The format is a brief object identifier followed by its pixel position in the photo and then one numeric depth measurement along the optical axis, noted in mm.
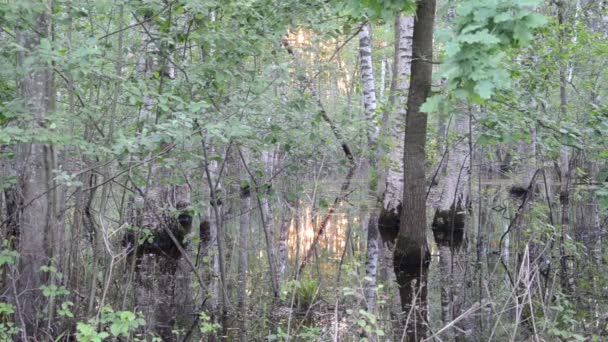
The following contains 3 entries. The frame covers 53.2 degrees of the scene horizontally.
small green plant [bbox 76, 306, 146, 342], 3818
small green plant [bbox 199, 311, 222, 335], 5037
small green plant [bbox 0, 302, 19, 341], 4318
